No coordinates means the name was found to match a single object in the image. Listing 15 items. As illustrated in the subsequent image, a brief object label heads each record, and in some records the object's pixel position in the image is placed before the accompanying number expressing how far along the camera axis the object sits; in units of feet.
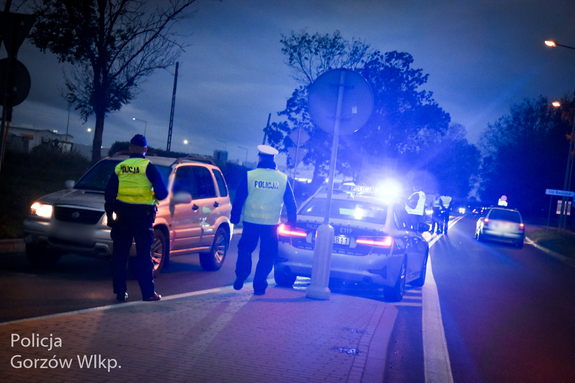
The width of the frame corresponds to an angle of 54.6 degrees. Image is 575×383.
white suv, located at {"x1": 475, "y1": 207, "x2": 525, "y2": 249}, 86.48
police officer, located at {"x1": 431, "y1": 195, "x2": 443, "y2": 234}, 96.93
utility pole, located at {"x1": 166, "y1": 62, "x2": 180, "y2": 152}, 114.96
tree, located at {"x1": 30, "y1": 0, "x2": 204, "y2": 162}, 53.26
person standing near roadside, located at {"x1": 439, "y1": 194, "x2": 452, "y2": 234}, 98.37
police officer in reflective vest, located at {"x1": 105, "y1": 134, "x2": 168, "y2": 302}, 20.53
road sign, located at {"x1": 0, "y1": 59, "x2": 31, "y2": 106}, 29.71
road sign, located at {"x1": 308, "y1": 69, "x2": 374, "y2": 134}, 24.76
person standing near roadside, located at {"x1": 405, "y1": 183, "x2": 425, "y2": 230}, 60.08
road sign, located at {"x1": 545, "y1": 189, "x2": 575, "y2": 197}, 113.62
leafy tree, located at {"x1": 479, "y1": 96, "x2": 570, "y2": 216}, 231.50
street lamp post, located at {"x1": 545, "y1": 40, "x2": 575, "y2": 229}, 120.67
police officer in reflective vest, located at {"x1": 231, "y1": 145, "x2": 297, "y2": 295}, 22.63
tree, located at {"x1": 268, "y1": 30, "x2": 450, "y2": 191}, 136.67
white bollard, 23.84
